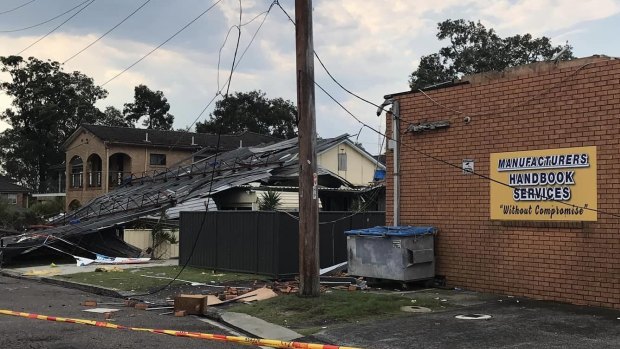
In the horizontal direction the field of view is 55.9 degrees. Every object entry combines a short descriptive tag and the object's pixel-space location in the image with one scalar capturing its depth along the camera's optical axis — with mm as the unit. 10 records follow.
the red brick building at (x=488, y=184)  9516
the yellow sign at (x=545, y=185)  9750
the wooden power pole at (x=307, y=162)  10438
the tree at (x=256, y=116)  81188
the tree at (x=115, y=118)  82375
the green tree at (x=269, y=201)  25344
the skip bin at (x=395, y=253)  11305
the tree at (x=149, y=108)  83250
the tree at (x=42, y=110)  66375
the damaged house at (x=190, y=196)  22141
